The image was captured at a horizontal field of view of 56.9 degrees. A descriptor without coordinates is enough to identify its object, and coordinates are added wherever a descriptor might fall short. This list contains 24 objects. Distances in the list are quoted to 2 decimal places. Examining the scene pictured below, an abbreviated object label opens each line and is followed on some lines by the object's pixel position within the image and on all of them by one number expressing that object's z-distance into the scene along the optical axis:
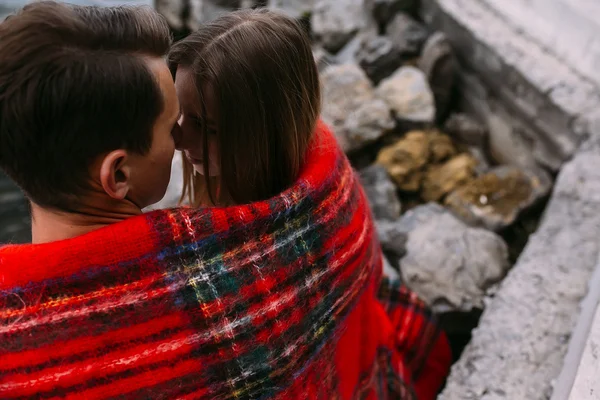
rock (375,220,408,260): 2.16
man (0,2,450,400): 0.88
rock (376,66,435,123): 2.80
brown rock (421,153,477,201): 2.53
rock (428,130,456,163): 2.69
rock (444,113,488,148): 2.77
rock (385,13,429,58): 3.18
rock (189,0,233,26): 4.57
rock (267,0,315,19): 4.23
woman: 1.08
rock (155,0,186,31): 4.97
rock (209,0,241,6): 4.64
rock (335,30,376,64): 3.45
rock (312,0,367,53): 3.68
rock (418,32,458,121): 2.91
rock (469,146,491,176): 2.56
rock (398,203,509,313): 1.92
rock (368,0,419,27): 3.46
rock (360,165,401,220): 2.43
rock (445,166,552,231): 2.25
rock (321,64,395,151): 2.72
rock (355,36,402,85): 3.16
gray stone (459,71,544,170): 2.47
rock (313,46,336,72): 3.33
